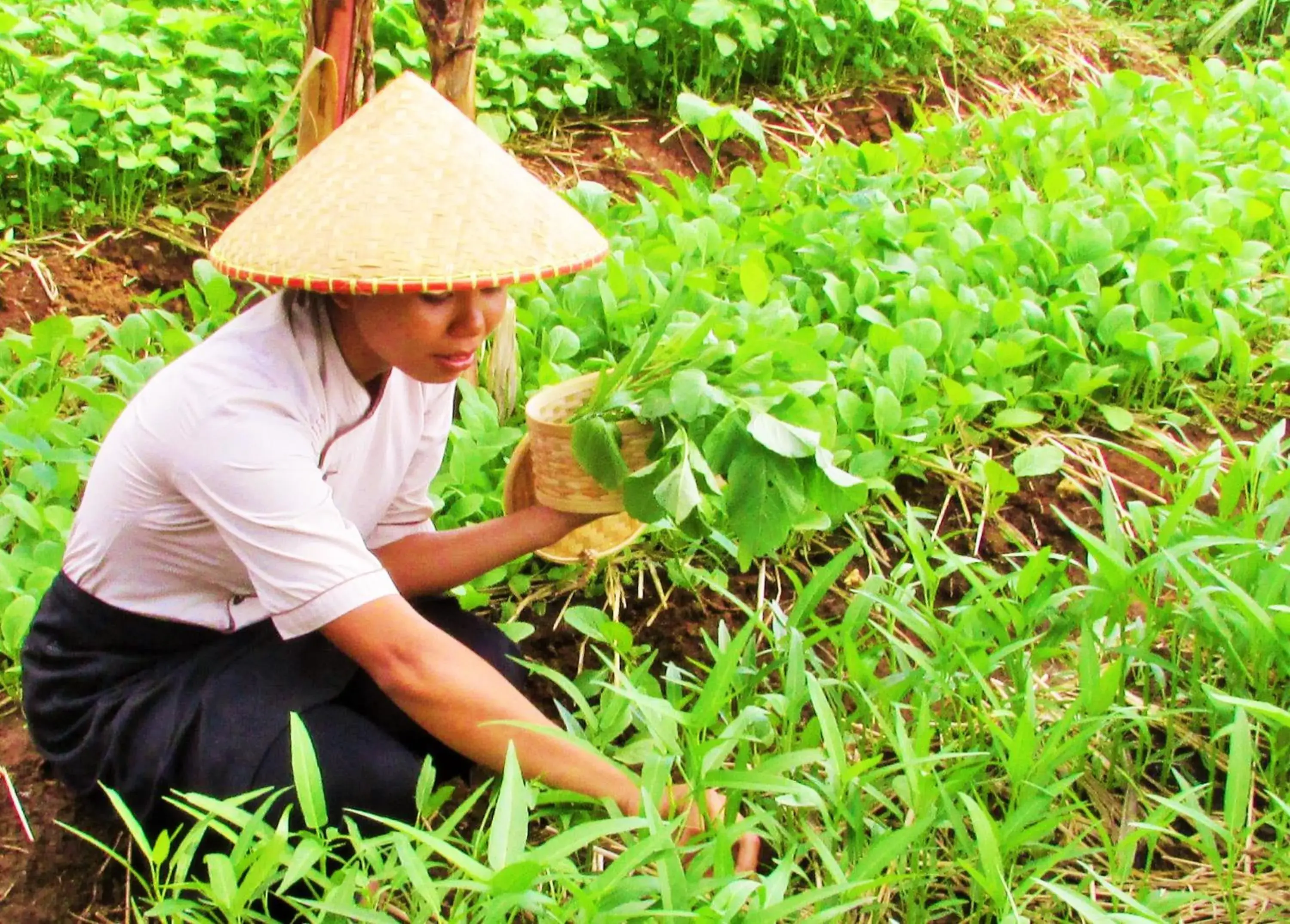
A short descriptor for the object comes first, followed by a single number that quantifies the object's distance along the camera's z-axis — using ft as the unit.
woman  4.53
